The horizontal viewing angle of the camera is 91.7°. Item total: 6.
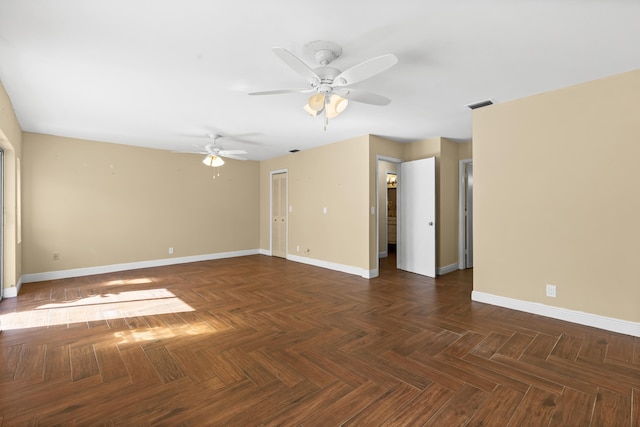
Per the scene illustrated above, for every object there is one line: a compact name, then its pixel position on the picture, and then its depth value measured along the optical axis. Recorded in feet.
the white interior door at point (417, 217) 16.38
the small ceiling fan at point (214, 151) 16.67
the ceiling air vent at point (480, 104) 11.33
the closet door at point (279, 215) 22.74
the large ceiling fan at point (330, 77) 6.57
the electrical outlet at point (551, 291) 10.39
